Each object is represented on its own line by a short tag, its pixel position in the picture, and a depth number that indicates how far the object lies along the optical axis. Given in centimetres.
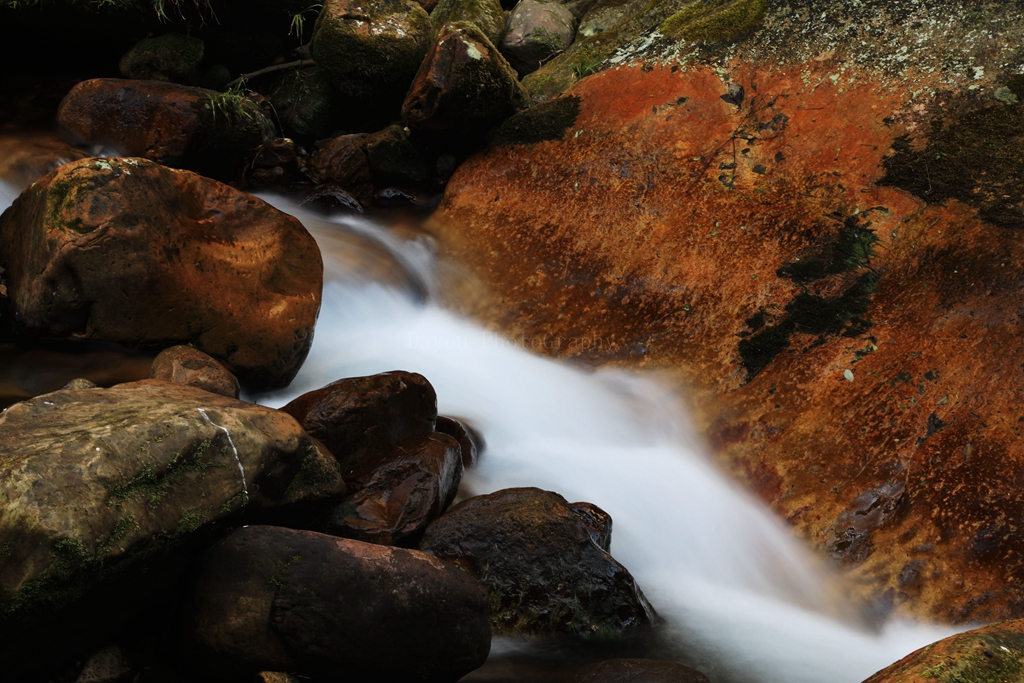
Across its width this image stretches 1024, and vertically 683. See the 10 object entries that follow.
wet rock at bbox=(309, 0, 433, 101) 706
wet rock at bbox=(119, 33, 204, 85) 720
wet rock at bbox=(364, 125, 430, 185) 683
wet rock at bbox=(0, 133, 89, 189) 563
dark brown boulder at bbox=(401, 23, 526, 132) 604
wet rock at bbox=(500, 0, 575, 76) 772
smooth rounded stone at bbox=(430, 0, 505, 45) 786
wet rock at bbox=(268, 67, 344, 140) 750
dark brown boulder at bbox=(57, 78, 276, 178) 618
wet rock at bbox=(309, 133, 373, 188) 699
